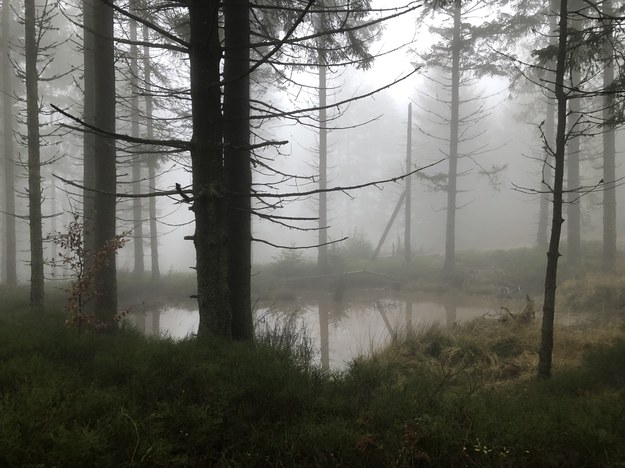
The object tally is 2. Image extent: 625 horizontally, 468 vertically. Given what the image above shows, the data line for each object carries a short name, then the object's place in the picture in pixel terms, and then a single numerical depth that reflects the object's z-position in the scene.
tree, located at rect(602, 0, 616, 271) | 14.19
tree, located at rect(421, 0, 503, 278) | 17.45
